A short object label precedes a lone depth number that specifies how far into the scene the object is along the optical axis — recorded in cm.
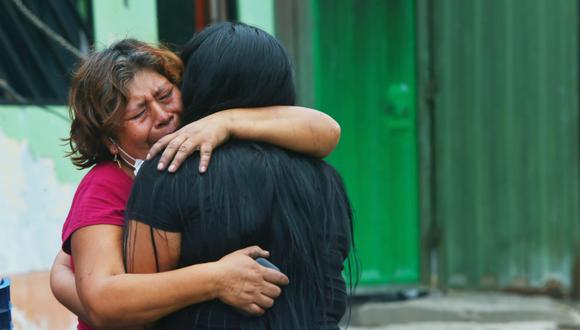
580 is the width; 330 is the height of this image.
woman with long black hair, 407
